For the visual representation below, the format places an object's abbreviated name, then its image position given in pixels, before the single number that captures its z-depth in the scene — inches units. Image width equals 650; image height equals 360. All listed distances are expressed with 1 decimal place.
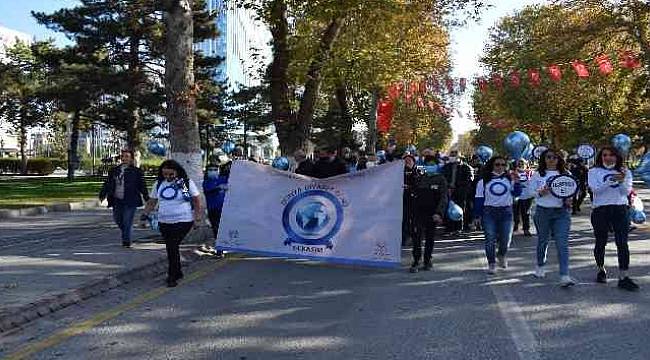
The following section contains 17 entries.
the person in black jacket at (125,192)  507.5
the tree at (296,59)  834.2
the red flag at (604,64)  1112.5
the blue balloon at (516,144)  688.4
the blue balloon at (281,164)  636.7
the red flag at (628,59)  1152.8
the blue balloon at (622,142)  620.4
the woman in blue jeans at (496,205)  397.7
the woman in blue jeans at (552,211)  360.8
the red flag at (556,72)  1117.9
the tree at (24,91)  1606.8
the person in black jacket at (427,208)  413.4
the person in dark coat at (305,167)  556.6
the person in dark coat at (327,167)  531.5
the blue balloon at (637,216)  560.7
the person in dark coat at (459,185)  628.4
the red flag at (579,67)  1077.4
